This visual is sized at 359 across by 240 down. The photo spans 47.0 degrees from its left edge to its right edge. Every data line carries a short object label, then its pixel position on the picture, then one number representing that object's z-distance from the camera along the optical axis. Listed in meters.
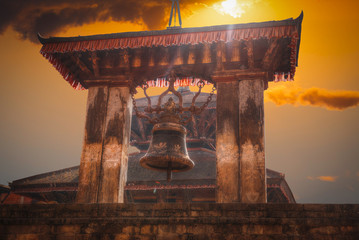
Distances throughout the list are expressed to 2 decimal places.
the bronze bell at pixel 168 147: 6.93
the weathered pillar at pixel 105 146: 7.88
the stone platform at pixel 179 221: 4.89
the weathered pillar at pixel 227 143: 7.38
